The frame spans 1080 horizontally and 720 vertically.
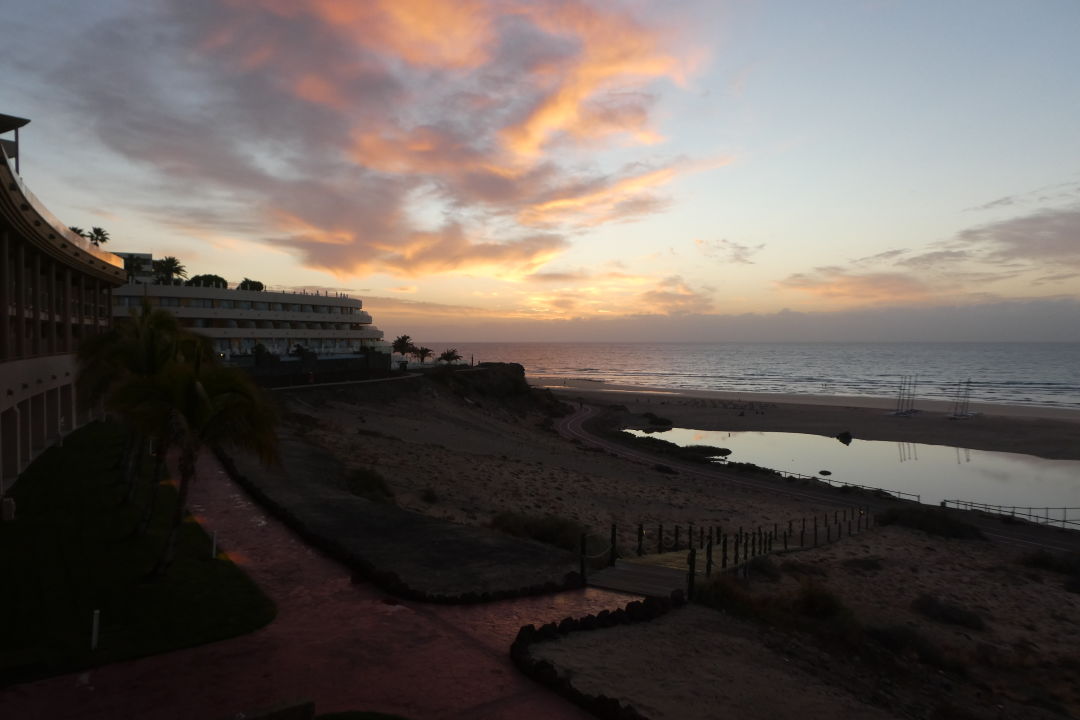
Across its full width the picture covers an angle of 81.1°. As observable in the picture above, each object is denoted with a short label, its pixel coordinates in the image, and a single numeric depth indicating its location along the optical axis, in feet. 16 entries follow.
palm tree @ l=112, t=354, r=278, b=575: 40.55
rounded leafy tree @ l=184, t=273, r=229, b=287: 259.60
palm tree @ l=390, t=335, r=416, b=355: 380.58
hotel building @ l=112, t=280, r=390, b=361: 226.58
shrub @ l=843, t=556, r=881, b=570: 78.28
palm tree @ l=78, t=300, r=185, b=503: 50.96
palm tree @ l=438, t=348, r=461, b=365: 326.85
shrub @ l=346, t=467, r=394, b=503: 77.27
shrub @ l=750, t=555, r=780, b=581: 65.82
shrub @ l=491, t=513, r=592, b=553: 62.69
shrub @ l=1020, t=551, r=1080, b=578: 81.35
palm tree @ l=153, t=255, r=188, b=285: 241.55
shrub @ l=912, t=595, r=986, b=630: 61.36
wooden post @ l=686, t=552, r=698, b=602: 44.50
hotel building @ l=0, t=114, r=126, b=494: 69.21
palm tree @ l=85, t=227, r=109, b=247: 225.56
